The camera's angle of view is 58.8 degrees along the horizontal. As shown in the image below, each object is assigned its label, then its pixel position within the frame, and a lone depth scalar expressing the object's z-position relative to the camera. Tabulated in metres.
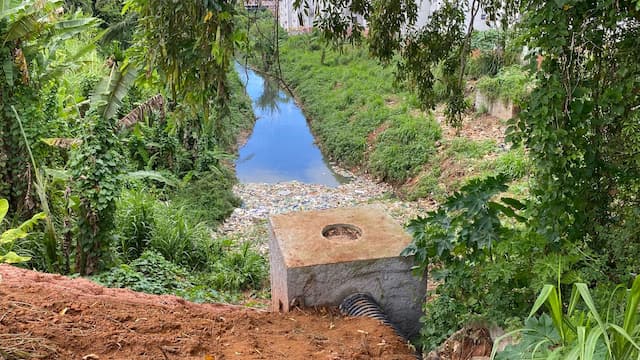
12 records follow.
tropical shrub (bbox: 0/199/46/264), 3.20
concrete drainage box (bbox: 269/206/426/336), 3.68
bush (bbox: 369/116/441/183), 11.48
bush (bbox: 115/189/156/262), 7.28
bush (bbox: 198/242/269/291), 7.32
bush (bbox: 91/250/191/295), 5.79
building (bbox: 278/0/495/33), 13.73
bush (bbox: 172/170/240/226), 9.89
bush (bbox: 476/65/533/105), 11.14
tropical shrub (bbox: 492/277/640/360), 1.71
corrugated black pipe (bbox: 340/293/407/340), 3.59
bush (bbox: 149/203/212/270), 7.61
